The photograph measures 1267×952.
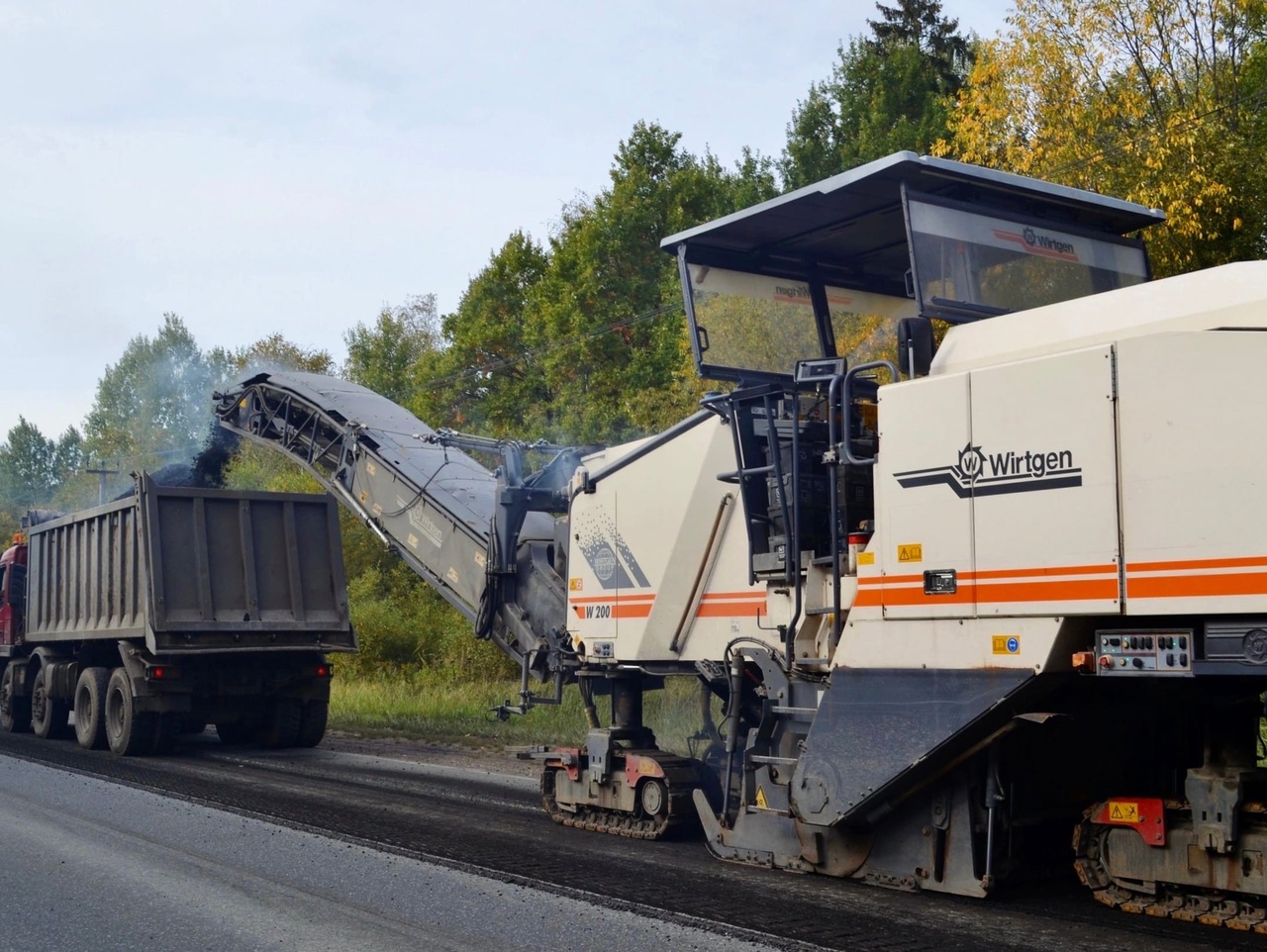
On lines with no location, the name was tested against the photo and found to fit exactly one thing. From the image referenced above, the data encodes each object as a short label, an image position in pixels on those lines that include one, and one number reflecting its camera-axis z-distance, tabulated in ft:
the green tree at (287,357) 170.71
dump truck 49.60
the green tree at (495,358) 129.90
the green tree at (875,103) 124.16
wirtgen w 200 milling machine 18.45
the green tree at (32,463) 269.85
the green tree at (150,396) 197.16
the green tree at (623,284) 110.52
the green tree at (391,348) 172.14
